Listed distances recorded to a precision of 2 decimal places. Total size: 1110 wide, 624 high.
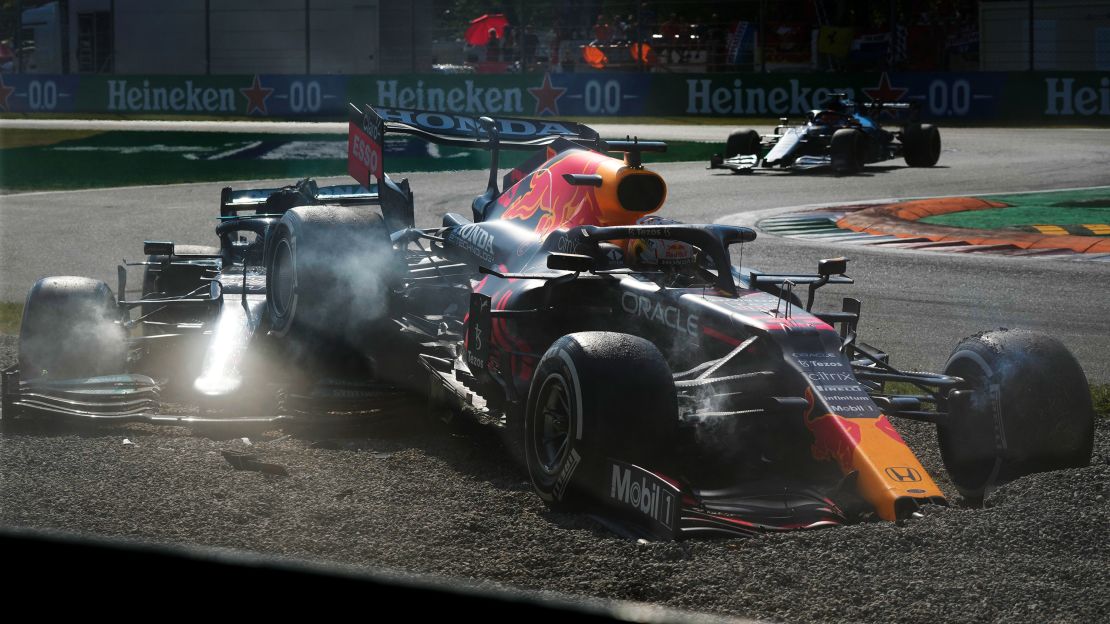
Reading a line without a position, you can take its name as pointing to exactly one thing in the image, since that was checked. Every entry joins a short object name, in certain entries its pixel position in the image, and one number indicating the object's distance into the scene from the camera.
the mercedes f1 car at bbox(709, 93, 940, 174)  41.59
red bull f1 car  9.03
